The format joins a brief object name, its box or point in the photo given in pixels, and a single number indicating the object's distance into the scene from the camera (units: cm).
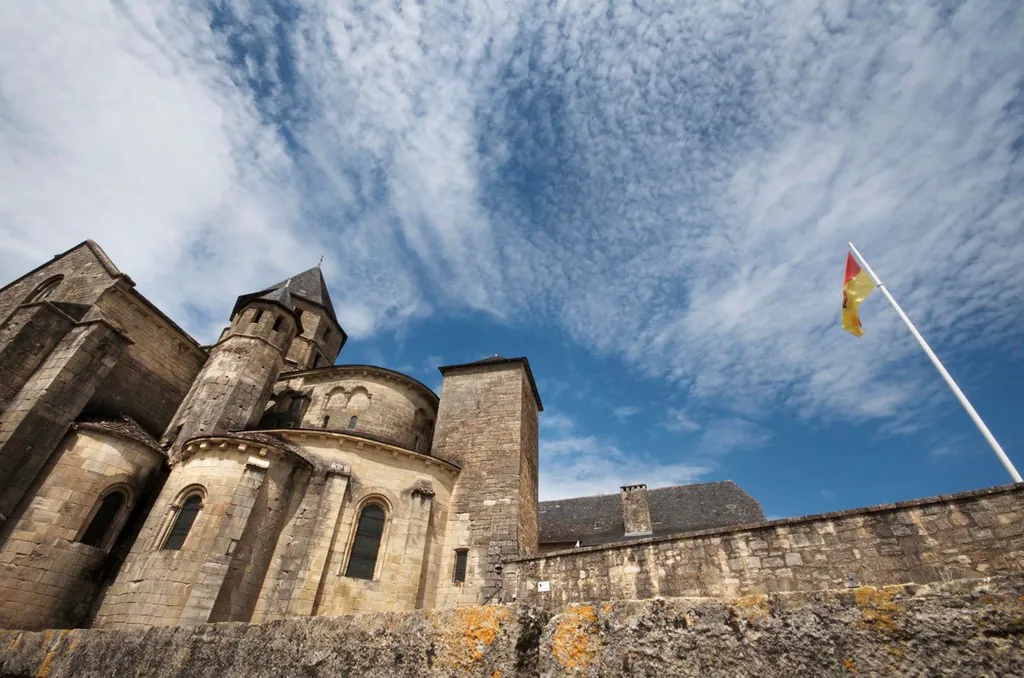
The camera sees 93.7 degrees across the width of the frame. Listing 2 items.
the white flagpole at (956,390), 780
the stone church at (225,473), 1114
